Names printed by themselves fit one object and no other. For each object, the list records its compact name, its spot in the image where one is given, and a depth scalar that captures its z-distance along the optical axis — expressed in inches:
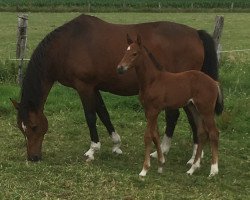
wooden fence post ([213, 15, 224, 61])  419.8
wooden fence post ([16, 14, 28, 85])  429.4
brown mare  259.4
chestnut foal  229.9
